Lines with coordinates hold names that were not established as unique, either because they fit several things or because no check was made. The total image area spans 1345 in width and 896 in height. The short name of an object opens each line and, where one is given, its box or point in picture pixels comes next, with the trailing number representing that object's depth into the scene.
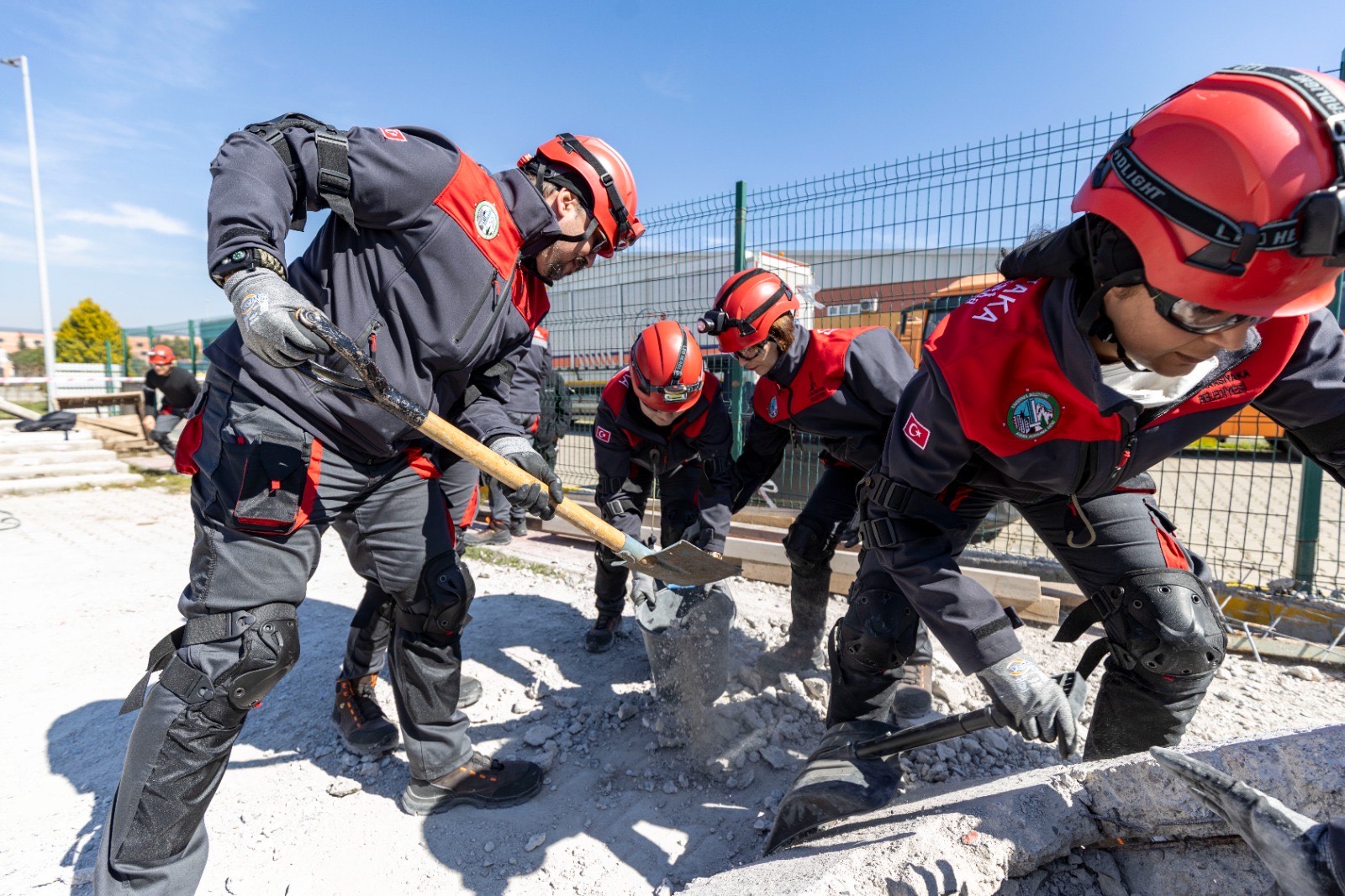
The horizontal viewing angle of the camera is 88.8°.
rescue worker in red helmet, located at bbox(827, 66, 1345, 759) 1.15
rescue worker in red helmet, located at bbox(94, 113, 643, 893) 1.61
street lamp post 13.93
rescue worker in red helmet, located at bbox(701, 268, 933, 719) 2.96
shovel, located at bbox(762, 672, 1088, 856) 1.71
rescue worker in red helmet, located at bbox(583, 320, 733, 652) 3.43
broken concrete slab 1.36
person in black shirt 8.26
